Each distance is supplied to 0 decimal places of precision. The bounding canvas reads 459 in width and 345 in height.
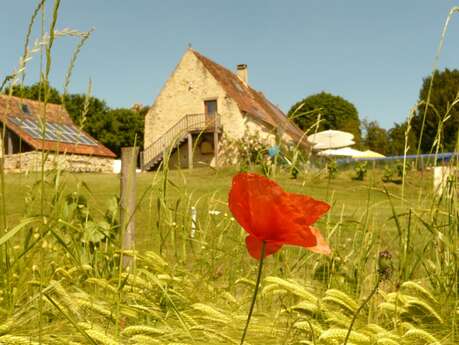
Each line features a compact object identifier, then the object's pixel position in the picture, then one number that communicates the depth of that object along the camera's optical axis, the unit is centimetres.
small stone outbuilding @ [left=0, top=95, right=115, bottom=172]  2346
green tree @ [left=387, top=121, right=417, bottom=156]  3124
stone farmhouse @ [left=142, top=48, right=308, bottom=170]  2405
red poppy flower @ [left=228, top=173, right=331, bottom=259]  81
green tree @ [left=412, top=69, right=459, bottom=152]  3888
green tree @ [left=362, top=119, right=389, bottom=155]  3779
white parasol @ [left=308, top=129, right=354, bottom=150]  1905
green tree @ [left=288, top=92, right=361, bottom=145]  5450
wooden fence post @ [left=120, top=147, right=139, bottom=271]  258
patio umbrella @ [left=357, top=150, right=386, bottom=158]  2186
